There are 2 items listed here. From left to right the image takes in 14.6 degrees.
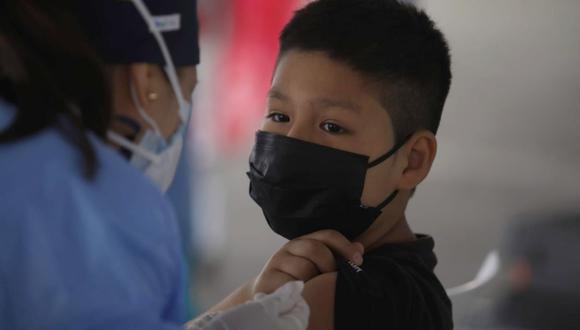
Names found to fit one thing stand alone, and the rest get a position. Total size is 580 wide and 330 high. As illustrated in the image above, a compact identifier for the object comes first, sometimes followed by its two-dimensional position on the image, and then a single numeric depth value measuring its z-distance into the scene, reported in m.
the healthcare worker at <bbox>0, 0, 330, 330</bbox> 1.70
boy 1.93
